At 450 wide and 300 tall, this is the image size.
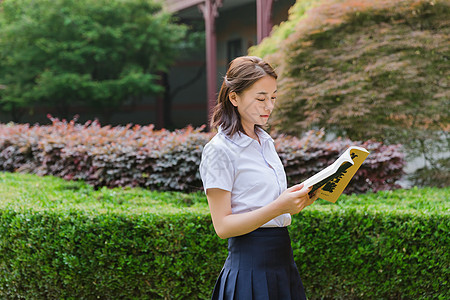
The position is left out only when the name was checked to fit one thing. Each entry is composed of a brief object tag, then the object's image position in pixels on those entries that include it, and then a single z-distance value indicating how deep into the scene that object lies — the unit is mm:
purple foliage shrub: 5152
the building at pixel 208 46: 14688
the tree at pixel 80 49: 15602
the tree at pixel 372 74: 6238
